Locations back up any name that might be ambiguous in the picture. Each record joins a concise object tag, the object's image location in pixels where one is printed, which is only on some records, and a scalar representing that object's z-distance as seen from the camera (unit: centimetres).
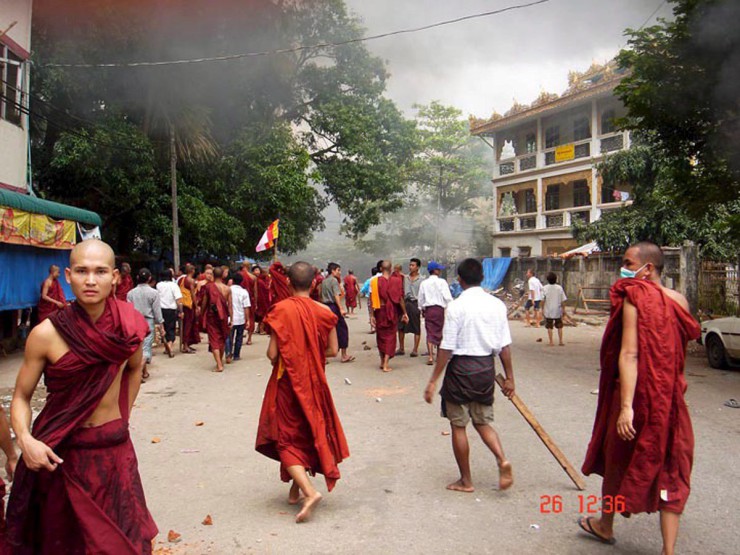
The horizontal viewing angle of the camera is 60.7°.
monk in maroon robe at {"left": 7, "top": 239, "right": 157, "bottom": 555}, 233
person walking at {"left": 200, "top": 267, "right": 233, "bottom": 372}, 983
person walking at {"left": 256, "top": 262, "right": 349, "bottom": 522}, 393
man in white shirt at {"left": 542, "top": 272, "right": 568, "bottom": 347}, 1222
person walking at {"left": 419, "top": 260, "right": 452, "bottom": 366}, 991
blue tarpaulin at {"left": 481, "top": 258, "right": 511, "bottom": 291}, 2662
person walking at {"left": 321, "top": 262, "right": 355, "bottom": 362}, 1074
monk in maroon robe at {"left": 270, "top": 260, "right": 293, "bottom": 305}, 1031
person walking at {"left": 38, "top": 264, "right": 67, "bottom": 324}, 1048
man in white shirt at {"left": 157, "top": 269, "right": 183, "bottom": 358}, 1127
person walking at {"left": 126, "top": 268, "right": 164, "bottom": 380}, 881
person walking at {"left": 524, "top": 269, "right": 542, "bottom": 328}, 1648
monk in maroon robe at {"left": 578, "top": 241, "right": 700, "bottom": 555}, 303
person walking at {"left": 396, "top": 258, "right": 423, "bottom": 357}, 1122
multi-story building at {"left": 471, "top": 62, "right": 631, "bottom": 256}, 2469
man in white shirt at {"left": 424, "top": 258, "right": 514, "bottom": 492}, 421
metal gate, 1302
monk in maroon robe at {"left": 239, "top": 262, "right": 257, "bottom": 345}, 1404
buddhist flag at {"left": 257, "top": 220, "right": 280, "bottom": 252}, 1594
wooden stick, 425
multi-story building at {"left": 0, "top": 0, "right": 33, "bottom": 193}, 1145
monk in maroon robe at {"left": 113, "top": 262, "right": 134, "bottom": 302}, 1048
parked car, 917
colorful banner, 951
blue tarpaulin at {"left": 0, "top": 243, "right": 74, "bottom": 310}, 991
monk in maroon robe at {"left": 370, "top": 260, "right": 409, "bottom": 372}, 984
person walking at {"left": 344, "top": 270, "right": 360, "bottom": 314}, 2148
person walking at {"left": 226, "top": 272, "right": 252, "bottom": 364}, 1051
